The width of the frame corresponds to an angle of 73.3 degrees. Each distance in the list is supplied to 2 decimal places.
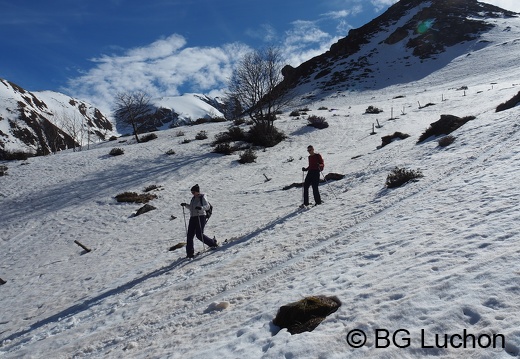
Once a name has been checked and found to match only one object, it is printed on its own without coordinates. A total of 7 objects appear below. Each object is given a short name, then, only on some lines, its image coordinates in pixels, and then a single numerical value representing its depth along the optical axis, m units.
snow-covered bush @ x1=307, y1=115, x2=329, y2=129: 30.60
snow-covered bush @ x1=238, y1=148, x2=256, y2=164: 23.06
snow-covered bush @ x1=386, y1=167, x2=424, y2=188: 10.52
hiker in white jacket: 9.45
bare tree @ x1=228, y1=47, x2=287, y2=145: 31.96
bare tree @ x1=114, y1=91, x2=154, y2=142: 36.58
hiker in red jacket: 11.45
